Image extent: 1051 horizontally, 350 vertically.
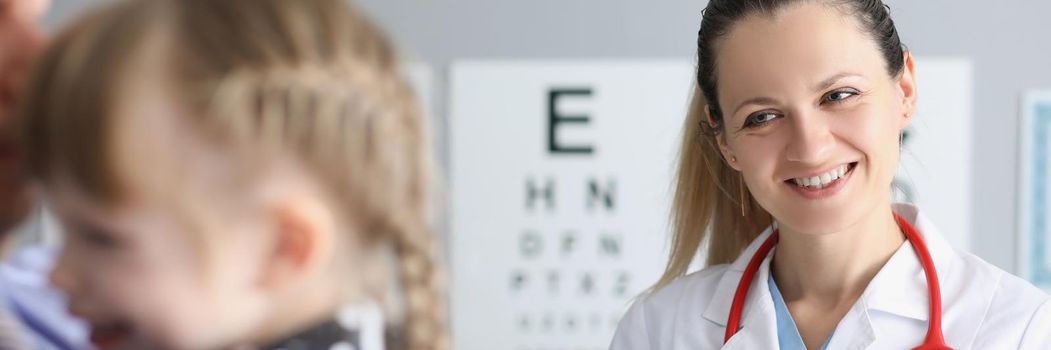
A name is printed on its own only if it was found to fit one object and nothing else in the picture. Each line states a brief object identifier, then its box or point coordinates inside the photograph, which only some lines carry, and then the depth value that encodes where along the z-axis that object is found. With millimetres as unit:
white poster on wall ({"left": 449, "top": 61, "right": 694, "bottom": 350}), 2869
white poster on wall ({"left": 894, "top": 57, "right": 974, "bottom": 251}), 2785
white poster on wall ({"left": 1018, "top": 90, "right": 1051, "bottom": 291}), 2787
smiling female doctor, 1201
